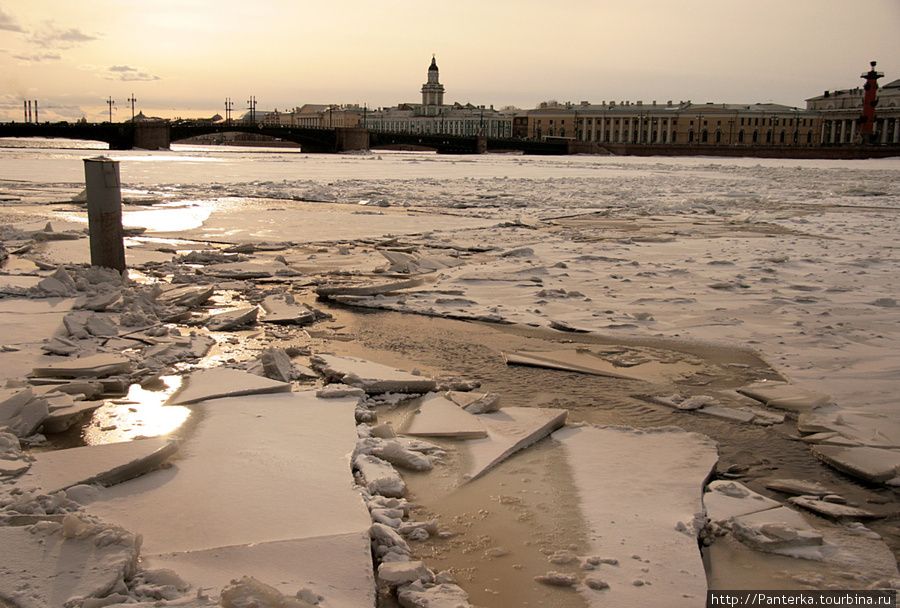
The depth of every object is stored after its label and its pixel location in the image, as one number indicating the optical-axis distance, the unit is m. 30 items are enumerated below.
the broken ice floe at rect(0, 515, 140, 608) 1.84
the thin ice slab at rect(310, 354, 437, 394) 3.76
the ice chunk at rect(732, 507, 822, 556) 2.37
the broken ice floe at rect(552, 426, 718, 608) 2.11
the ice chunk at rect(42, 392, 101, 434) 3.09
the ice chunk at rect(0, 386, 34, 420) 3.07
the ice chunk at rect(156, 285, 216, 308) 5.43
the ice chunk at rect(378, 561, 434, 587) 2.08
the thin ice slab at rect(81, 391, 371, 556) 2.24
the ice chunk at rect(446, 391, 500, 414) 3.46
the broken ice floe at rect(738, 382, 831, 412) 3.66
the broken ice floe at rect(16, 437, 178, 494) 2.48
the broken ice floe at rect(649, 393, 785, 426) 3.52
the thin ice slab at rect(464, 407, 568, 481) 2.95
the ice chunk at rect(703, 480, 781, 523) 2.56
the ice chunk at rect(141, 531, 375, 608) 1.96
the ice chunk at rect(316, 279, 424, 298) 6.02
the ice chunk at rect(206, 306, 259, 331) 4.92
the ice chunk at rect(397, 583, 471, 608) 1.99
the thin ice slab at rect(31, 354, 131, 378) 3.69
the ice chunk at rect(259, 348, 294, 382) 3.82
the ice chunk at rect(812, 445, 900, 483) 2.89
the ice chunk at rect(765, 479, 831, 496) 2.77
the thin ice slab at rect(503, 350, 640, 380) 4.23
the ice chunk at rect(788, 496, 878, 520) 2.59
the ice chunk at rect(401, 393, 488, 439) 3.21
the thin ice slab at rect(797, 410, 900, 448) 3.22
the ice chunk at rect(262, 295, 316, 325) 5.14
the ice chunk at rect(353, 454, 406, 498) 2.62
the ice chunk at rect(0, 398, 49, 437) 2.98
